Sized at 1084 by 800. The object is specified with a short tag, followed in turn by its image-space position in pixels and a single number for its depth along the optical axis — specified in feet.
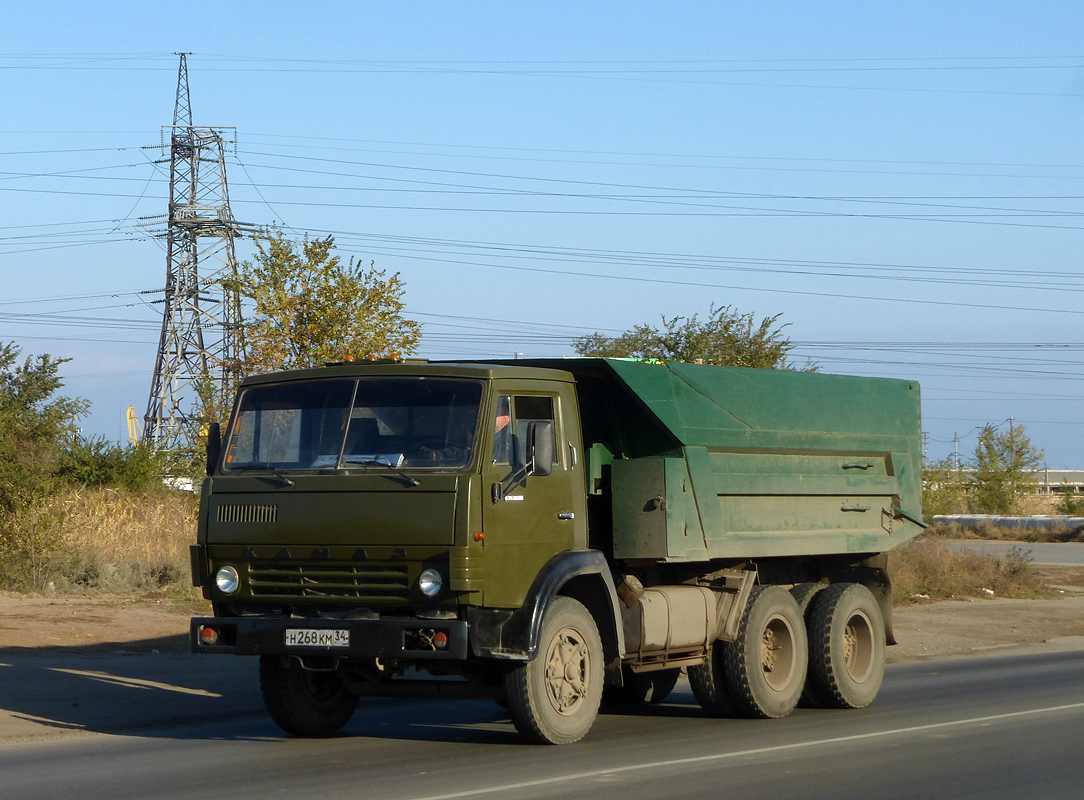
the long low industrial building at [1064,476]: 528.22
